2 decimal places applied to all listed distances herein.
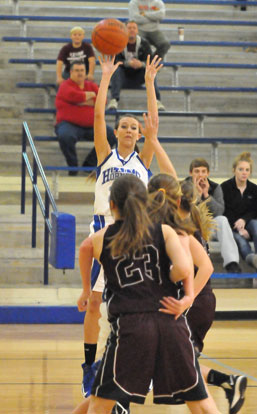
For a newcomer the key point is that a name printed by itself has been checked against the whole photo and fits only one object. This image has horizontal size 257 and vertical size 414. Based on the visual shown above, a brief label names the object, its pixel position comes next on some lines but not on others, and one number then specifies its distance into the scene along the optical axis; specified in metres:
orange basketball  11.96
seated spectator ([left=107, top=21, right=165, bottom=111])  18.72
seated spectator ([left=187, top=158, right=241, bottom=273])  13.58
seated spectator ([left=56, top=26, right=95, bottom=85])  18.77
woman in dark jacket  14.23
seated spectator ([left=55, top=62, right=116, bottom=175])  17.31
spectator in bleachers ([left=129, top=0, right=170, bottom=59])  19.94
